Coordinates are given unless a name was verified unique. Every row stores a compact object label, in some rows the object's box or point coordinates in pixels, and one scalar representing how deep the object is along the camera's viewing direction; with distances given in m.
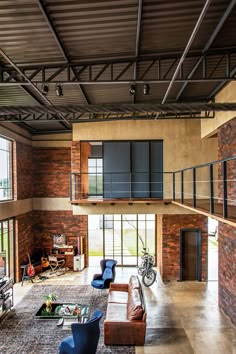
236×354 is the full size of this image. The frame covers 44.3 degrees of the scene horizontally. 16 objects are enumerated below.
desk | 12.43
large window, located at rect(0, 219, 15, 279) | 10.30
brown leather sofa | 6.37
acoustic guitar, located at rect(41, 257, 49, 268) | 11.99
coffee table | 7.25
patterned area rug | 6.31
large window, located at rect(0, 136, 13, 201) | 10.30
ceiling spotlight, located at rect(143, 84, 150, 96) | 6.80
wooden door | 10.70
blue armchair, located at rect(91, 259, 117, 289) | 9.48
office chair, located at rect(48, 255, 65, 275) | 12.24
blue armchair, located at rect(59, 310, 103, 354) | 5.66
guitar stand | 10.97
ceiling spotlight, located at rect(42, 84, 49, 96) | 6.84
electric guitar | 10.91
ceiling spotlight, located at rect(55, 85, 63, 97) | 6.55
